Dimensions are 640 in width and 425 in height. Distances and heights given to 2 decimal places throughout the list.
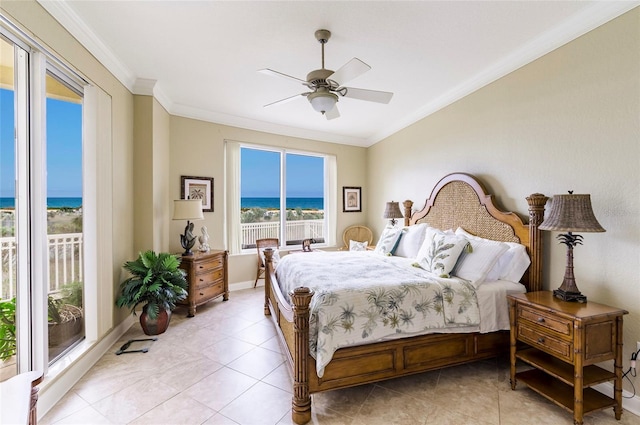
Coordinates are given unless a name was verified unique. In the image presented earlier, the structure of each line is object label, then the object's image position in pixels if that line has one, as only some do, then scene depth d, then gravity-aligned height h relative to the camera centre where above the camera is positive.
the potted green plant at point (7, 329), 1.81 -0.77
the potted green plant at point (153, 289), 2.97 -0.85
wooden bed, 1.91 -1.04
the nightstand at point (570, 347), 1.82 -0.93
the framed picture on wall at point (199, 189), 4.33 +0.31
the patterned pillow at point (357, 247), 4.45 -0.59
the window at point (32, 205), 1.81 +0.03
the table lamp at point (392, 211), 4.52 -0.02
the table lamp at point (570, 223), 1.99 -0.09
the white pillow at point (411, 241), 3.62 -0.40
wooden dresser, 3.74 -0.94
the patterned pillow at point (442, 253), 2.64 -0.42
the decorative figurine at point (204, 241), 4.14 -0.46
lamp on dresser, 3.84 -0.06
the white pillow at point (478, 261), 2.53 -0.47
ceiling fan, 2.21 +1.04
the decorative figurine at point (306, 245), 5.28 -0.67
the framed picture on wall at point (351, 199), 5.86 +0.22
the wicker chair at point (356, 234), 5.82 -0.50
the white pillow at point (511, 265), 2.63 -0.51
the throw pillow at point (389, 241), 3.75 -0.43
